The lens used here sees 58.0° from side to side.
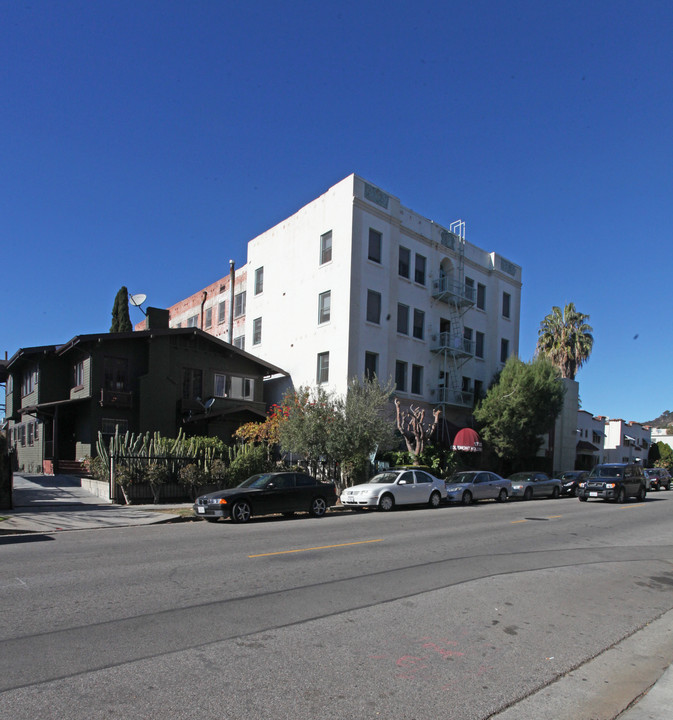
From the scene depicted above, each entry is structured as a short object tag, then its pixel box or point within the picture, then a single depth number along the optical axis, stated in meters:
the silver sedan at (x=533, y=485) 27.95
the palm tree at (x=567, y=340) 45.62
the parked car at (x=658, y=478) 42.06
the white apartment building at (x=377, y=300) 30.06
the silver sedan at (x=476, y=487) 24.09
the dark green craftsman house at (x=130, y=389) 27.41
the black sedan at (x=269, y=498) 15.89
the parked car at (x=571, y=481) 31.31
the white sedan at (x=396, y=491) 20.17
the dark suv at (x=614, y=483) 25.44
